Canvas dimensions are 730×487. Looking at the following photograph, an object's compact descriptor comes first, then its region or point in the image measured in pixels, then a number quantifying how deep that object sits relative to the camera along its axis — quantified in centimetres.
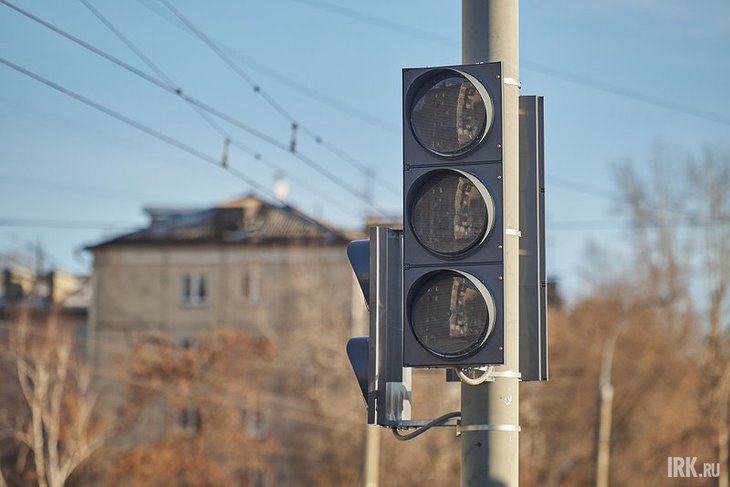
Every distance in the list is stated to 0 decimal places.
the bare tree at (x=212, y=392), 4934
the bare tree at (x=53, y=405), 3997
